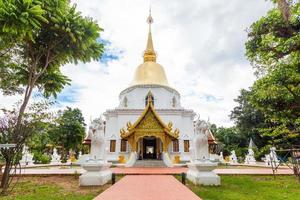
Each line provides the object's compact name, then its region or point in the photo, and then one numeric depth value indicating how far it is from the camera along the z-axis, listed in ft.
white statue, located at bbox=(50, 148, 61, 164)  67.71
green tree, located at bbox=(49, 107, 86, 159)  88.78
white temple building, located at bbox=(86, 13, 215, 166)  49.24
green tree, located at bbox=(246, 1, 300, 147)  20.13
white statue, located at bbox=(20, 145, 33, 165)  55.72
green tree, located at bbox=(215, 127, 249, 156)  97.73
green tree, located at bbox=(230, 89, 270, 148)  92.17
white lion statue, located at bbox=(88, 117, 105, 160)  25.54
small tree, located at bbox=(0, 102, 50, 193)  19.90
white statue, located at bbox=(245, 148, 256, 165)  64.95
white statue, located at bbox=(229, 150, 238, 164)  66.77
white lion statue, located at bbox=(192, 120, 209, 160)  25.30
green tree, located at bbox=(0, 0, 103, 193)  20.43
